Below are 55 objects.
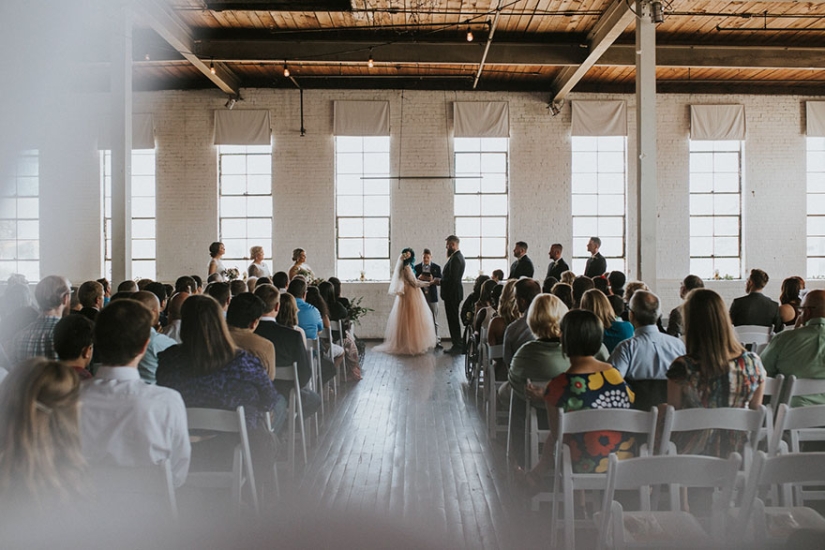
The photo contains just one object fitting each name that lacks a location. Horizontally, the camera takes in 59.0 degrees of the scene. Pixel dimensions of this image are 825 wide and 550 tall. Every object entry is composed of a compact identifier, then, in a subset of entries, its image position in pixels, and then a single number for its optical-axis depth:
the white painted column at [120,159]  8.58
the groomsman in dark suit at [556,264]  10.42
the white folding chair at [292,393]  4.65
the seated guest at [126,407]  2.62
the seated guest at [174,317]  5.25
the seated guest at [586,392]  3.25
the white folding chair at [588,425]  2.95
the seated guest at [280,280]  7.79
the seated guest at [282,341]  4.79
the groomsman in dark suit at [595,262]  10.42
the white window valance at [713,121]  13.12
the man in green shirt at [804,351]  4.23
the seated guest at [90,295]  5.48
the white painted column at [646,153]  8.80
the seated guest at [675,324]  5.04
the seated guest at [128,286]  6.38
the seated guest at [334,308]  8.23
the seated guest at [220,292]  5.00
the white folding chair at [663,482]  2.32
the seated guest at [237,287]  6.44
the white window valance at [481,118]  12.94
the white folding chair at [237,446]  3.04
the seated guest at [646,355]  4.07
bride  10.91
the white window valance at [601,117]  13.04
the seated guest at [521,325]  5.25
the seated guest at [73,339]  3.05
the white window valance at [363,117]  12.96
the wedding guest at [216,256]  9.69
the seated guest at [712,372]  3.29
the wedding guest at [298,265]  9.89
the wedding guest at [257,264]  10.13
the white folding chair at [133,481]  2.55
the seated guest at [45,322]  4.29
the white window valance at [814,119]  13.22
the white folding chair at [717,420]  2.98
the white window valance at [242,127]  12.94
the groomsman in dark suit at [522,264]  10.76
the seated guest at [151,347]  4.27
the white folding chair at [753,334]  6.35
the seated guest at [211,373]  3.44
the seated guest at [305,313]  6.74
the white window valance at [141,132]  12.97
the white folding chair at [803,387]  3.93
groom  11.11
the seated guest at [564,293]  6.02
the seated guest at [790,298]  6.22
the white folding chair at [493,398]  5.65
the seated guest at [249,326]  4.07
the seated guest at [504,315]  6.07
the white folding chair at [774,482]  2.29
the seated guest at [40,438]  1.99
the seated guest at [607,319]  4.82
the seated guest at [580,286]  5.99
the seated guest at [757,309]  6.66
